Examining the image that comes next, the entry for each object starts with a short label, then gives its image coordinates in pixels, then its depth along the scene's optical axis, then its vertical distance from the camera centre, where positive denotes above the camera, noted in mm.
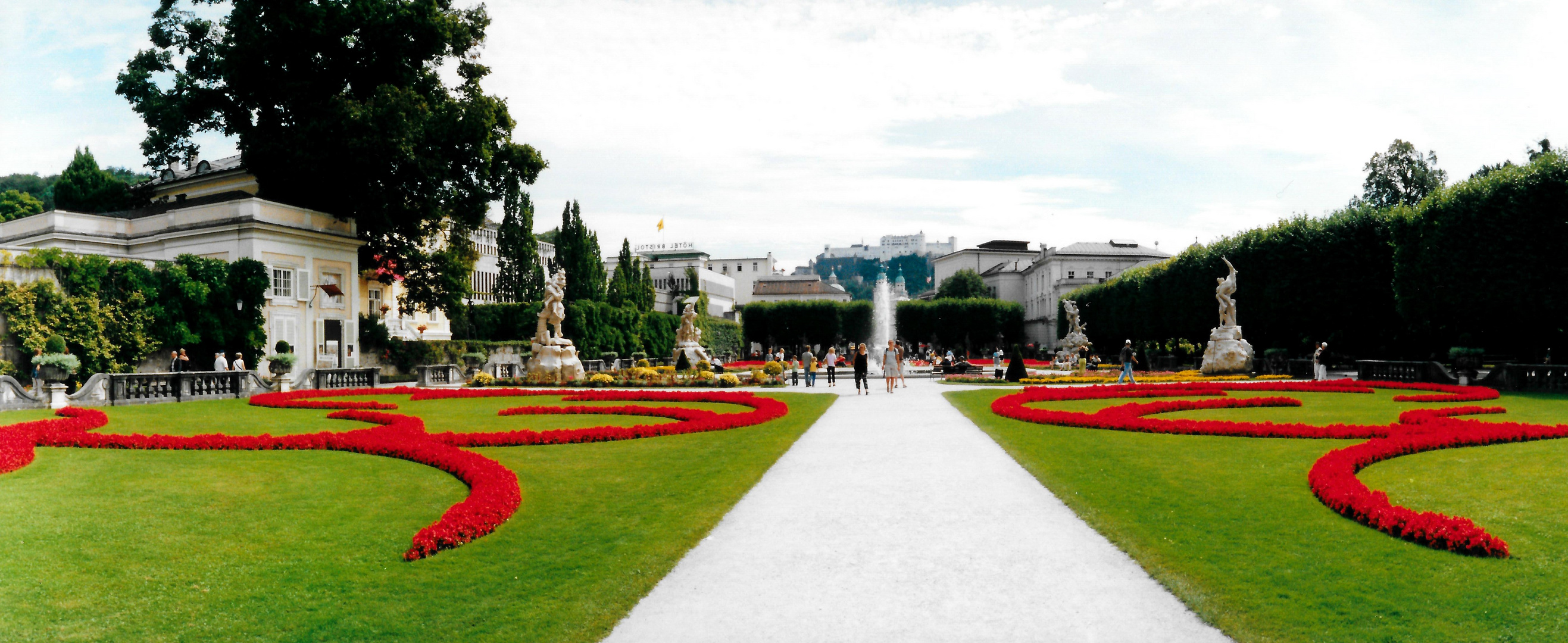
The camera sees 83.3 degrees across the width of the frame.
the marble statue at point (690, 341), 40531 +563
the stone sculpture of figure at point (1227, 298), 37312 +1660
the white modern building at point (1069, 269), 94500 +7924
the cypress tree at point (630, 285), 66562 +5536
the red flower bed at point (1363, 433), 7020 -1530
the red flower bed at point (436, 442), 7707 -1255
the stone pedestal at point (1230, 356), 36438 -798
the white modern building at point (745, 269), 138250 +13152
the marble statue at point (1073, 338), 49312 +225
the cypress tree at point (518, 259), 59094 +6738
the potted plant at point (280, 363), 30203 +89
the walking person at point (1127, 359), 30297 -674
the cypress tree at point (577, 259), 61156 +6854
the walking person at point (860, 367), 25844 -570
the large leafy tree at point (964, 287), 103875 +6907
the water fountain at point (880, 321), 59428 +2222
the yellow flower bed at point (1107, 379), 31797 -1454
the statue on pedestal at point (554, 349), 33844 +318
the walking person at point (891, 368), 27156 -634
